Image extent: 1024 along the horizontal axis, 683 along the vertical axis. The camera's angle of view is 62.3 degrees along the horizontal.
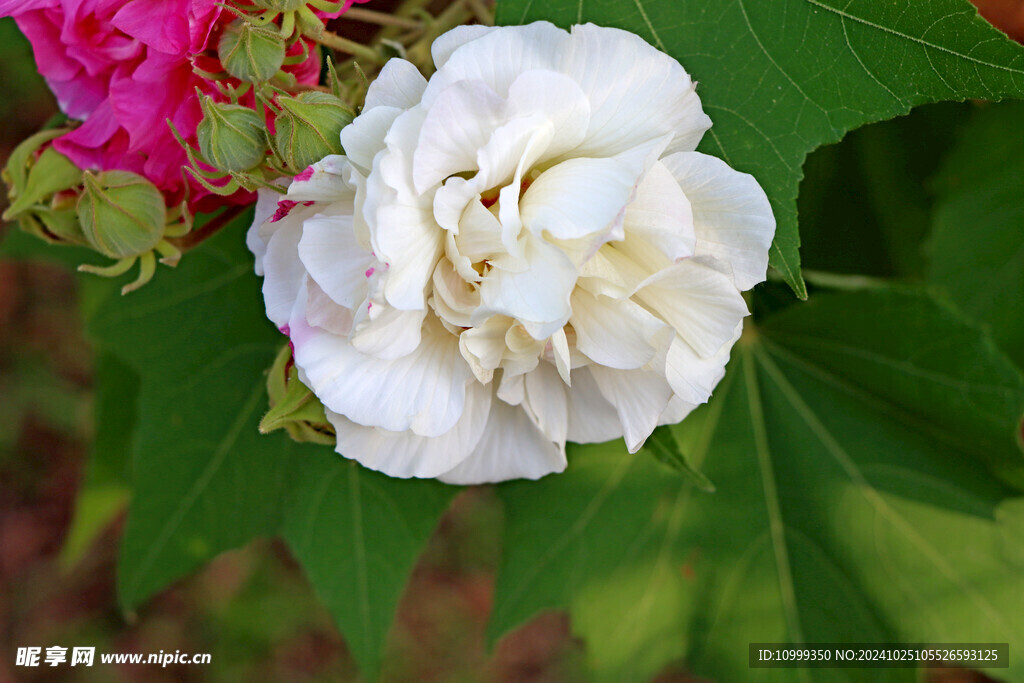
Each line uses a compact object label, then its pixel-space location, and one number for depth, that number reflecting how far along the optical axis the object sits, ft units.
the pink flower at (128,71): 1.30
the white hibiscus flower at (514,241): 1.10
